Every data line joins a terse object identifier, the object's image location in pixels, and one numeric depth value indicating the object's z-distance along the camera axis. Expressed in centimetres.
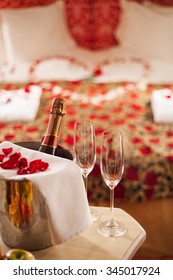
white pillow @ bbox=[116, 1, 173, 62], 330
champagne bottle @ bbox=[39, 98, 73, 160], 118
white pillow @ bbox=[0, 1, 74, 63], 333
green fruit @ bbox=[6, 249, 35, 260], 89
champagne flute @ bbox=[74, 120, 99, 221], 129
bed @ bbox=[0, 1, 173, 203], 206
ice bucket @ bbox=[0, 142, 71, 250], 101
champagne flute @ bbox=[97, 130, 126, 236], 119
